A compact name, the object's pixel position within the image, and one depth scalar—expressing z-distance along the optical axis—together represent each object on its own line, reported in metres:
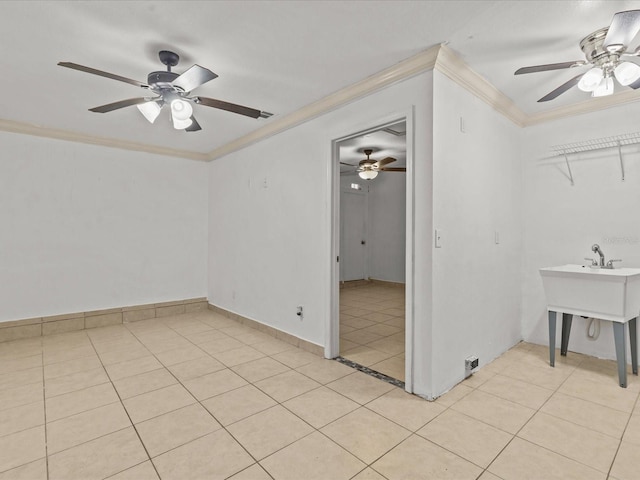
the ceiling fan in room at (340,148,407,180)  5.30
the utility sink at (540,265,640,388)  2.47
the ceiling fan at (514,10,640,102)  1.91
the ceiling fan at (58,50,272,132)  2.11
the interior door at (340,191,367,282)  7.29
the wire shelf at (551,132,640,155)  2.86
